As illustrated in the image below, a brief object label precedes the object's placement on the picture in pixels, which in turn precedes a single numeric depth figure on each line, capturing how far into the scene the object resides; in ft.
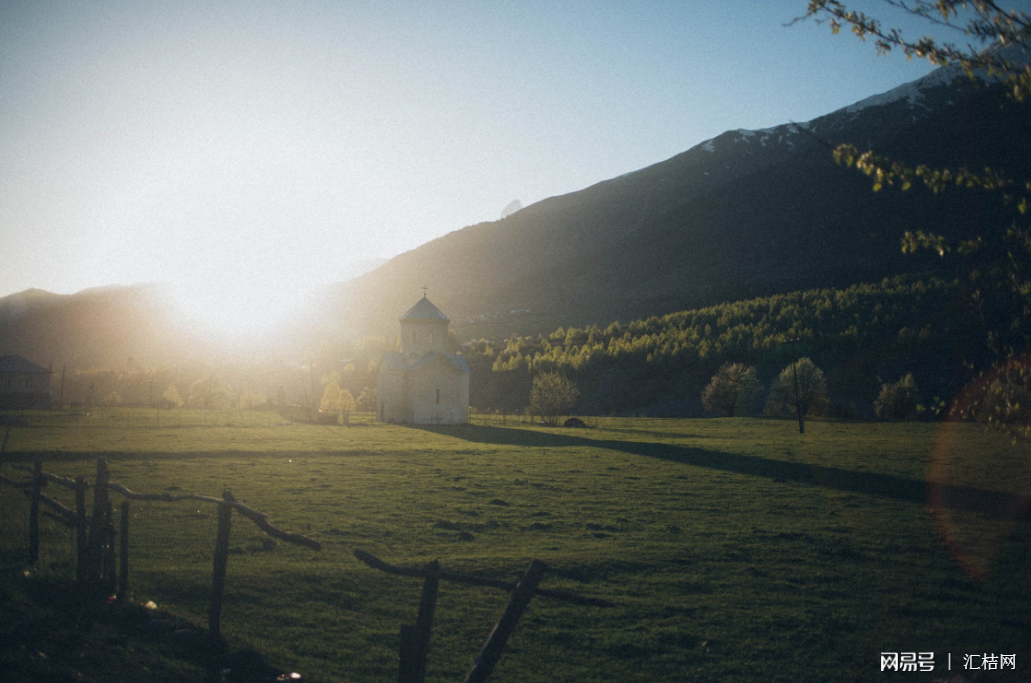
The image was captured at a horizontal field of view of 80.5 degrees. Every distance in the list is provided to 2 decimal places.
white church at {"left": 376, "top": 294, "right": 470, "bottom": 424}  180.86
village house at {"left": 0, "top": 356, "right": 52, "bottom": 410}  231.09
